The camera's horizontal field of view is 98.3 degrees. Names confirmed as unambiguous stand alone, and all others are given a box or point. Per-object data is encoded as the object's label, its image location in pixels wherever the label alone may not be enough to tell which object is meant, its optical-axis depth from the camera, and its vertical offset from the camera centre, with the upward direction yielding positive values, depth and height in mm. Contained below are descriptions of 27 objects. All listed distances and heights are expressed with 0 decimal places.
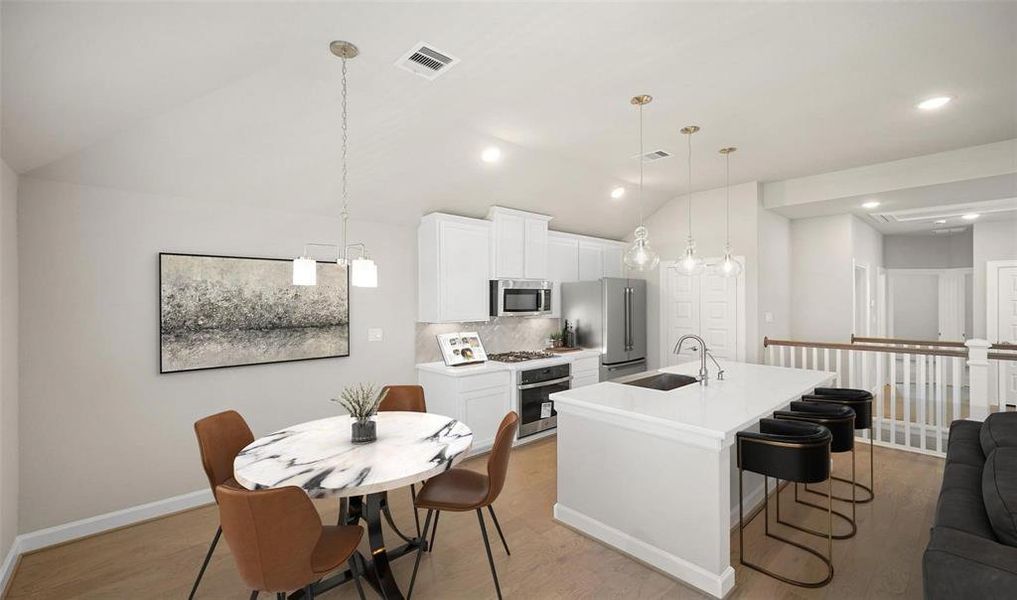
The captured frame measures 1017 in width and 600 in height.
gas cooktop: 4887 -636
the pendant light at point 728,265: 3930 +309
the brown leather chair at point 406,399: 3299 -736
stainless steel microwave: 4902 +29
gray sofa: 1259 -793
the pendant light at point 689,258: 3540 +337
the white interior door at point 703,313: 5355 -168
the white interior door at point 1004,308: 5793 -136
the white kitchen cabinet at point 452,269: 4402 +331
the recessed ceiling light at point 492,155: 3891 +1310
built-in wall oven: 4648 -1012
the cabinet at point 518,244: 4859 +648
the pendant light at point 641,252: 3094 +346
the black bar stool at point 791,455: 2287 -834
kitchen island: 2293 -987
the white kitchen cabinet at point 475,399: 4211 -975
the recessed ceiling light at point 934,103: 3072 +1392
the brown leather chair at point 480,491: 2301 -1059
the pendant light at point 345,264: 2217 +170
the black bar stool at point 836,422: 2779 -781
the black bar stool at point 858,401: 3203 -750
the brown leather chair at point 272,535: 1596 -871
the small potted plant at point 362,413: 2336 -599
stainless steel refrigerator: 5383 -228
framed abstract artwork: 3236 -93
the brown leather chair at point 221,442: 2395 -811
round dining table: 1855 -752
